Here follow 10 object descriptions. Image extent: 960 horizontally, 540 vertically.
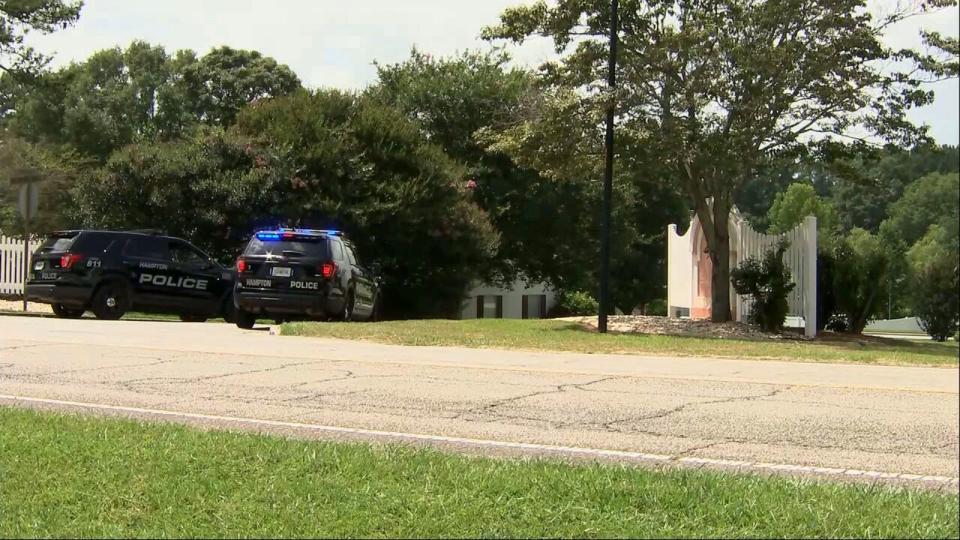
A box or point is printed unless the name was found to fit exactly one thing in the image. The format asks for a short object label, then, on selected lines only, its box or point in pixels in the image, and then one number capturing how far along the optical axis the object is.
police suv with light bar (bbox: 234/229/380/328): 16.77
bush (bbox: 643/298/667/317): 44.97
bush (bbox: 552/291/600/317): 42.06
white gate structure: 16.27
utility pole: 19.02
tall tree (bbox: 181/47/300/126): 37.97
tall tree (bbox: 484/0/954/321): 17.81
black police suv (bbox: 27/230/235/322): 15.45
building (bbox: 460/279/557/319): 41.66
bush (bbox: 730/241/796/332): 19.16
